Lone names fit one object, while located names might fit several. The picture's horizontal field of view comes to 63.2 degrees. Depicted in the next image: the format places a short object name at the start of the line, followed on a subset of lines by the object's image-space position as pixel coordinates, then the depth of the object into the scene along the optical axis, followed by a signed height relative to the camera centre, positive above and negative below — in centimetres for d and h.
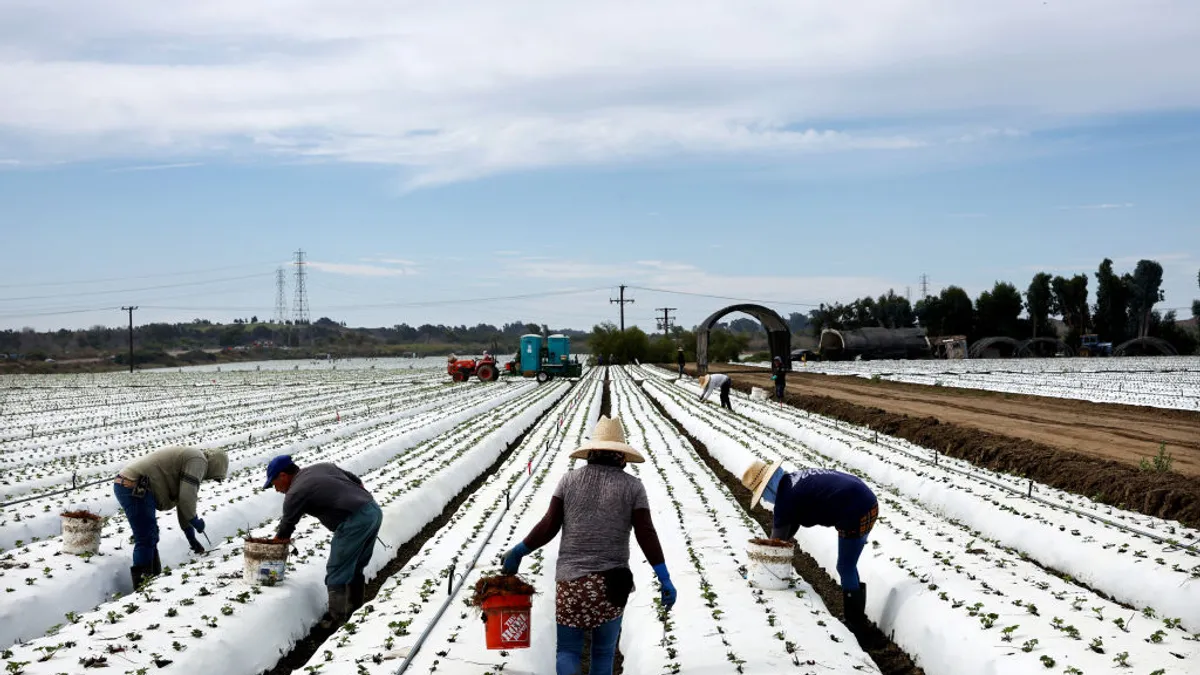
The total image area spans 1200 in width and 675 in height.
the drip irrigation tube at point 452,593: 682 -214
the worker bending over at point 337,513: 836 -141
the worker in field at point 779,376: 3130 -103
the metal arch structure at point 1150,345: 7931 -56
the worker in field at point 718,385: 3147 -129
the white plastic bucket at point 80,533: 995 -181
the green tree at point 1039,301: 9850 +398
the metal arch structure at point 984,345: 8438 -34
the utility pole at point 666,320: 12000 +323
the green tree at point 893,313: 12450 +377
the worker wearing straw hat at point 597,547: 530 -111
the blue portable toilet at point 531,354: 5250 -31
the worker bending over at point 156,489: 940 -132
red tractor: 5484 -117
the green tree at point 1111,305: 9438 +330
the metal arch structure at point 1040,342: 8518 -58
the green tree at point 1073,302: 9675 +377
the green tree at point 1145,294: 9488 +433
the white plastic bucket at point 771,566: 884 -203
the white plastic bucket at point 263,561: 877 -188
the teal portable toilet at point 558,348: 5475 -1
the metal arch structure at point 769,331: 4959 +70
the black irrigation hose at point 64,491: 1355 -202
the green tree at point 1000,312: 9662 +284
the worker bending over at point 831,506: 800 -134
